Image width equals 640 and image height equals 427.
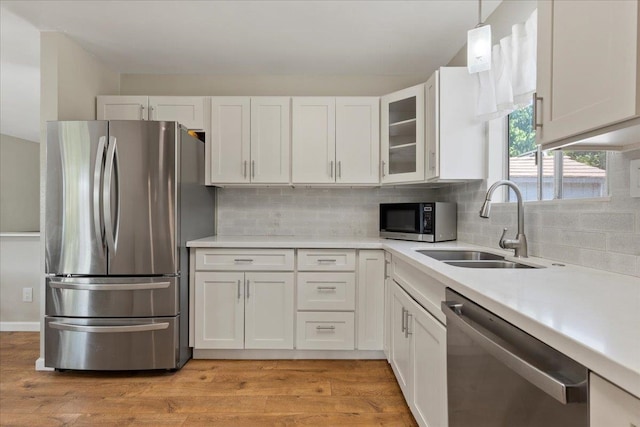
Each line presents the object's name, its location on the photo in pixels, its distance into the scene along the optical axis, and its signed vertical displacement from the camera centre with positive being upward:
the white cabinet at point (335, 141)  2.92 +0.60
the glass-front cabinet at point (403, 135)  2.64 +0.62
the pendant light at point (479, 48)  1.54 +0.75
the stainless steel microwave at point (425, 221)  2.56 -0.07
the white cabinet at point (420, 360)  1.40 -0.72
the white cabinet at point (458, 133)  2.37 +0.55
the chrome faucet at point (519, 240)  1.69 -0.13
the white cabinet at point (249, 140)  2.92 +0.60
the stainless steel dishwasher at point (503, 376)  0.66 -0.39
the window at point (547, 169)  1.49 +0.23
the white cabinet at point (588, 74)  0.84 +0.39
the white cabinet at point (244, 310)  2.59 -0.75
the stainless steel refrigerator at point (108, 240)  2.33 -0.21
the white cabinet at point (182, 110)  2.93 +0.86
